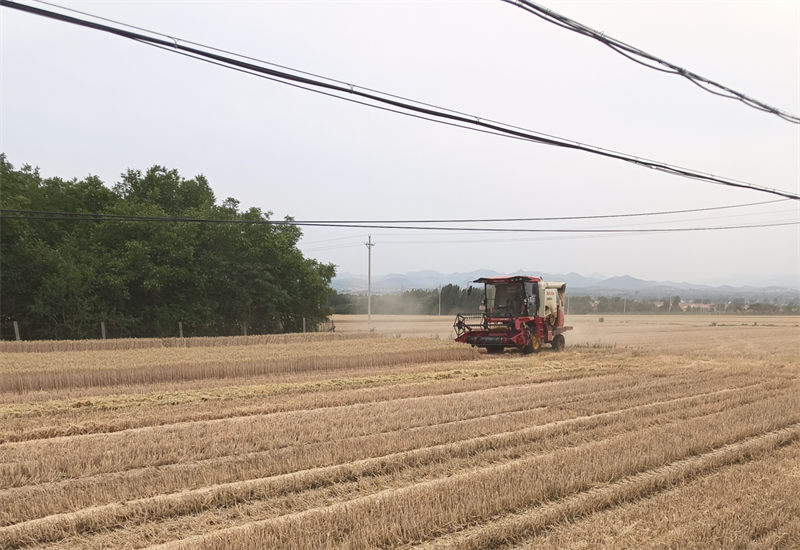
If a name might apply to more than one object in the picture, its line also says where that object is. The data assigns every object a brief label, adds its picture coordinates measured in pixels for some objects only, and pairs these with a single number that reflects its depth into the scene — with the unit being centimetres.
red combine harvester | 1956
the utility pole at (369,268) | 4981
